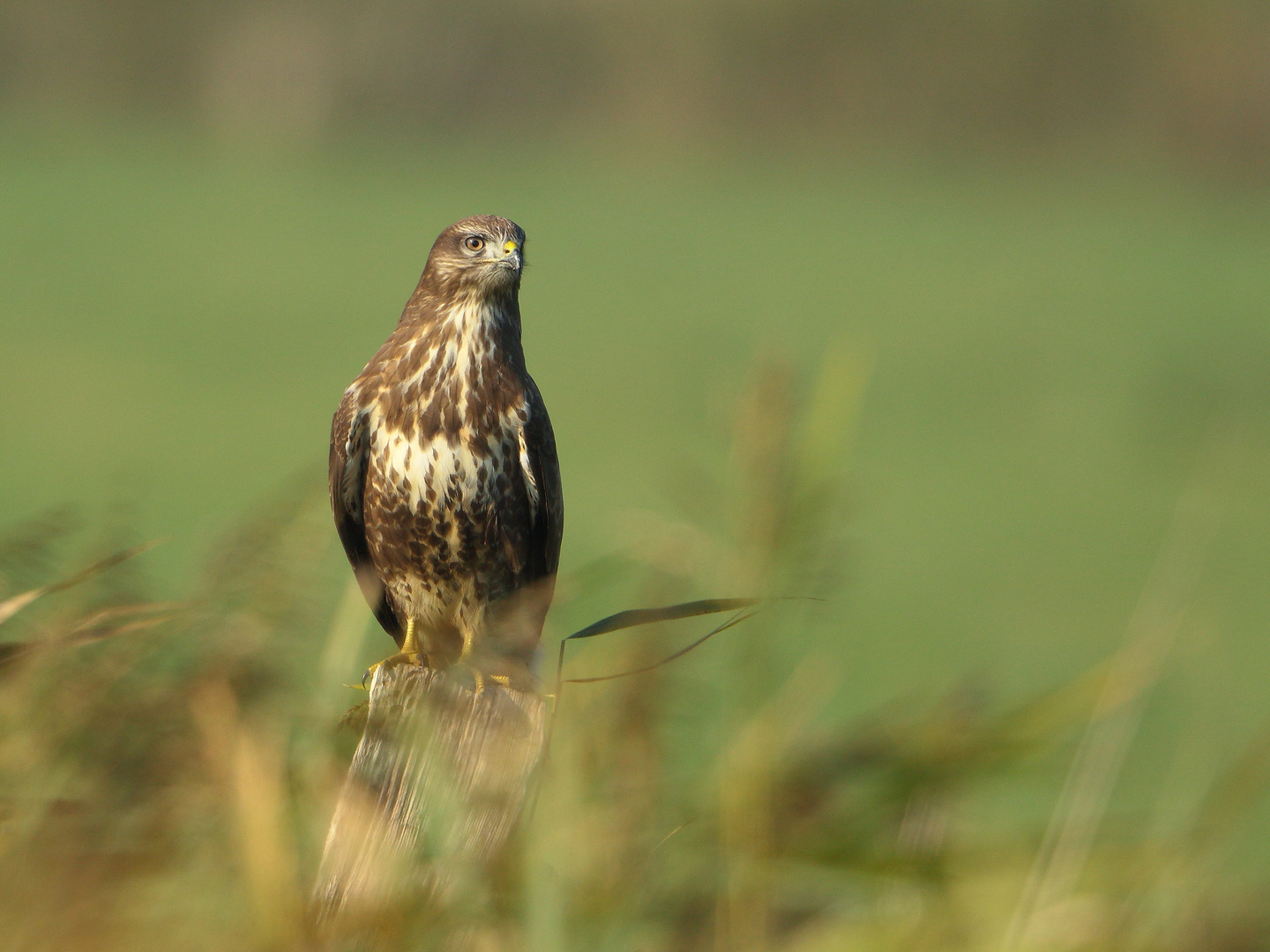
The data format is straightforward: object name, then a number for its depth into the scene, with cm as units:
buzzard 2050
